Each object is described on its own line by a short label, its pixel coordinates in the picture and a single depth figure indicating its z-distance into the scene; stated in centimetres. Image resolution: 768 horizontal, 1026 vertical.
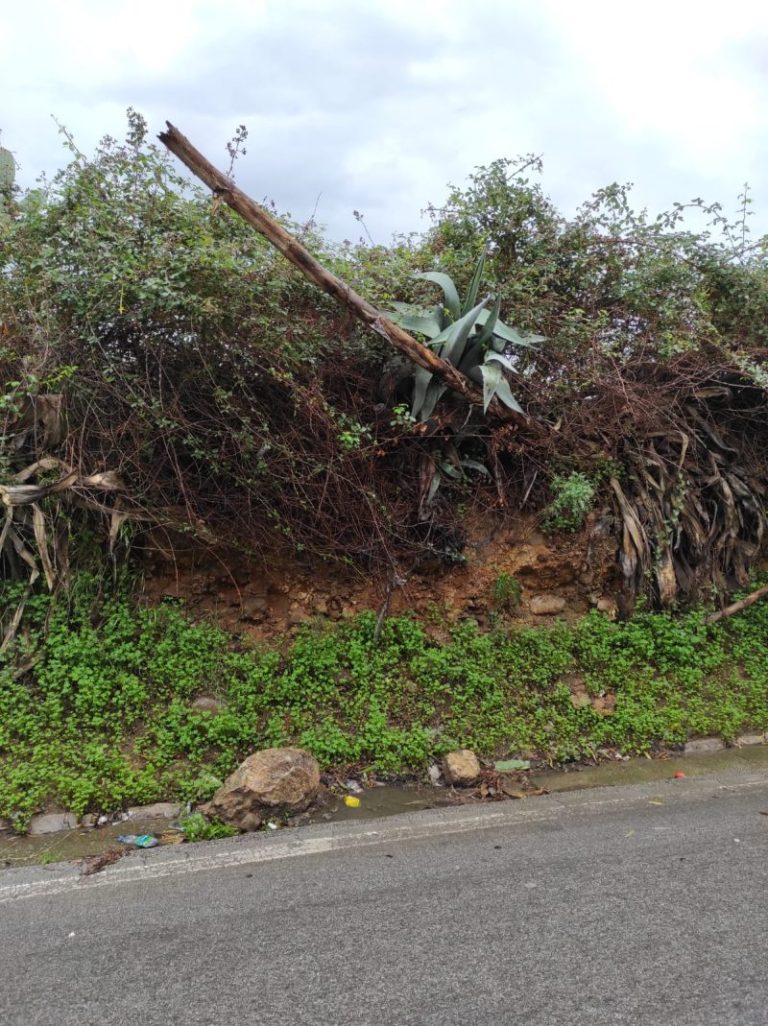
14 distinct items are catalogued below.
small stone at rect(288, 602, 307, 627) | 522
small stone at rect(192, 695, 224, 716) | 454
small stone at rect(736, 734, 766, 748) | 493
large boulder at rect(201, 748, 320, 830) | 375
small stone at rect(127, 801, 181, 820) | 389
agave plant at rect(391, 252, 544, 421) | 499
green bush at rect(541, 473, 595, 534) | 546
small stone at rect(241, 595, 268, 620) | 525
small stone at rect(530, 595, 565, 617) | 562
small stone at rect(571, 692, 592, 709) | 492
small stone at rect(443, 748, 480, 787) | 423
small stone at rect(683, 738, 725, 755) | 478
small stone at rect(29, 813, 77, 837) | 379
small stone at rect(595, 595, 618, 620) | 563
